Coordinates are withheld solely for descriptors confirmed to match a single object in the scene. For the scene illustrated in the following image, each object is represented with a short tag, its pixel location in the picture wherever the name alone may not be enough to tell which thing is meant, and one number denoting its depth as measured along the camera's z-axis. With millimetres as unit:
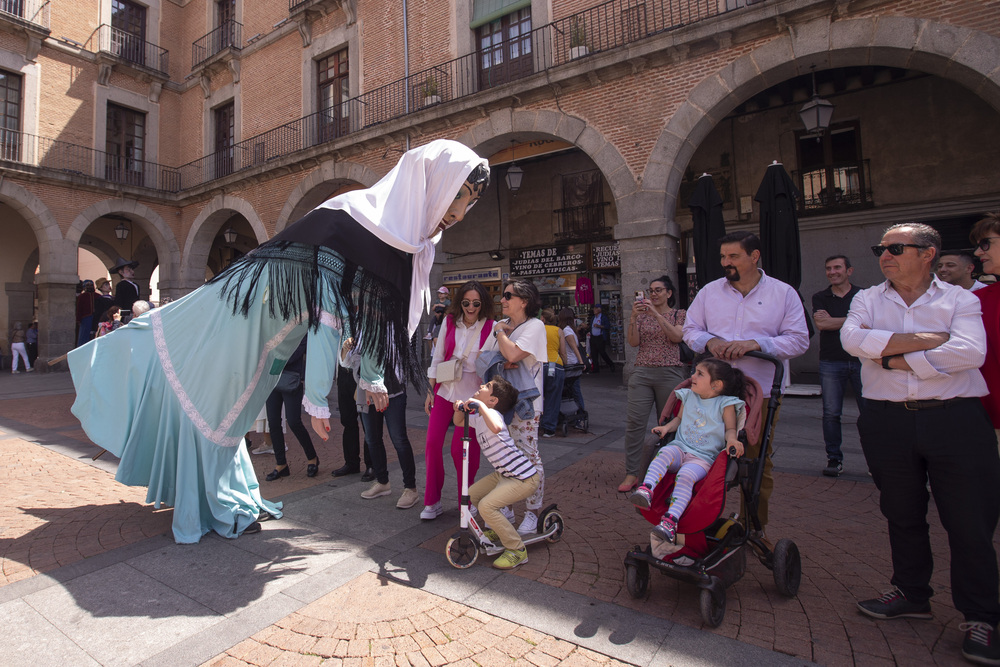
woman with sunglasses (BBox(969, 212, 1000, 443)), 2395
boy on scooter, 3098
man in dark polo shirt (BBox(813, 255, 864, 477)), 4949
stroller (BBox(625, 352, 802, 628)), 2445
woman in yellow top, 6848
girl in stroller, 2617
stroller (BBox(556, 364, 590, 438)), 6969
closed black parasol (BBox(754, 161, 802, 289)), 6391
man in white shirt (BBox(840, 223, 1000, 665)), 2270
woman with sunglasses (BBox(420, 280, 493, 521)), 3840
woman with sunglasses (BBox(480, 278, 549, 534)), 3541
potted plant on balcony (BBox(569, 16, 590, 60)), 10922
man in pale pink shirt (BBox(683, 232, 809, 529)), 3092
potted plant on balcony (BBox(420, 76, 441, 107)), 13141
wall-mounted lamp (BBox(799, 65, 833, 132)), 9281
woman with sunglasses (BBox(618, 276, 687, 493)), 4602
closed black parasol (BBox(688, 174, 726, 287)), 6523
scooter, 3059
